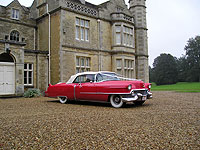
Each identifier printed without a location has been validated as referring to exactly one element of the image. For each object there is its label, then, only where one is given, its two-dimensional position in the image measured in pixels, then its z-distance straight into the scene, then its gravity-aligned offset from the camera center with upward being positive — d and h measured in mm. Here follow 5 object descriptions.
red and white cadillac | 7102 -349
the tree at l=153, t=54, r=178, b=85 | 55500 +2856
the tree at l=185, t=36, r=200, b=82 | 52969 +6827
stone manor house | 12883 +3376
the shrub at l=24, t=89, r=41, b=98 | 12562 -797
